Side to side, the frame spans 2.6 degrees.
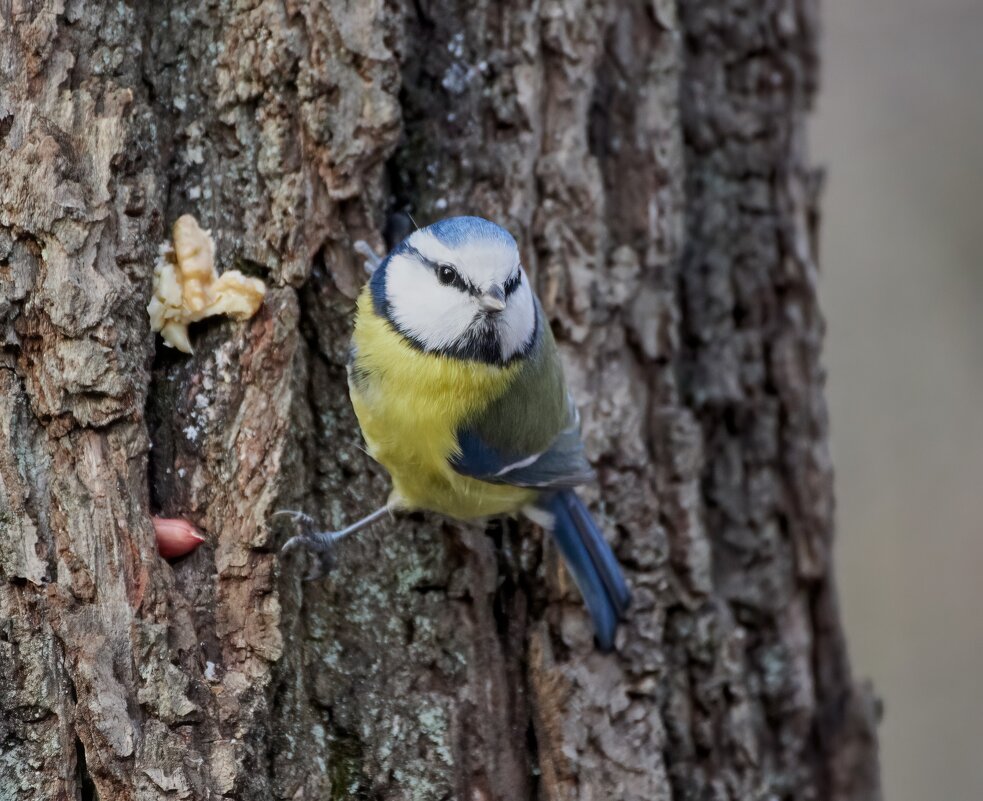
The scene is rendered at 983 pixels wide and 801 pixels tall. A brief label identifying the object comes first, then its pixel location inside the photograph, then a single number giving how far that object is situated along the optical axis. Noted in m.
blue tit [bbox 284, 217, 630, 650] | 3.45
